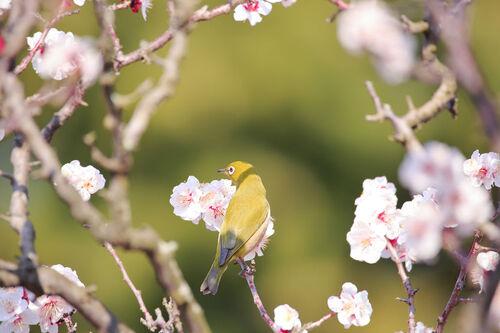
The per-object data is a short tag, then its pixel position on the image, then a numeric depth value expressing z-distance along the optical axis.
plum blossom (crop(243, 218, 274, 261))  6.30
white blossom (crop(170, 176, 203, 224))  5.55
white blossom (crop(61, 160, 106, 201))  5.18
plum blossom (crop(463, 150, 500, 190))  4.98
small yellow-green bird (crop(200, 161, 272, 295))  6.73
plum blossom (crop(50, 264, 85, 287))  4.69
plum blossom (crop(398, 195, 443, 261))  3.23
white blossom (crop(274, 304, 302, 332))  4.82
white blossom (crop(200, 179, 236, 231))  5.64
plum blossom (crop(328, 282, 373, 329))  5.17
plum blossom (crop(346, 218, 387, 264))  4.75
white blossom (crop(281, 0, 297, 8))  5.25
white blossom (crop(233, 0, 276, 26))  5.48
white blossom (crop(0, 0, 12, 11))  4.81
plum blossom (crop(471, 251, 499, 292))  4.22
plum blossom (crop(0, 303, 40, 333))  4.38
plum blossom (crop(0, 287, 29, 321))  4.23
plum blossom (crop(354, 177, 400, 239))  4.71
